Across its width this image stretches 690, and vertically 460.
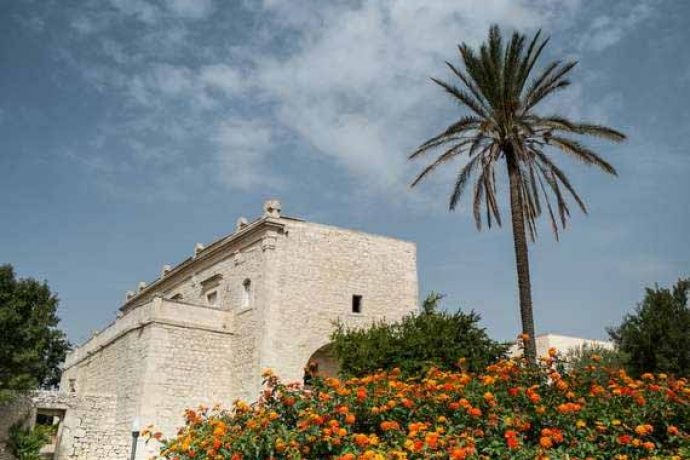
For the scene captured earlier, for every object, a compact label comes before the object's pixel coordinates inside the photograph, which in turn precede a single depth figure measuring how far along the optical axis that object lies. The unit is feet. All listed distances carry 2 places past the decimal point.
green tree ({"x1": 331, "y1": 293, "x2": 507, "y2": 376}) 67.31
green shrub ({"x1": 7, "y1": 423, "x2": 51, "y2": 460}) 70.08
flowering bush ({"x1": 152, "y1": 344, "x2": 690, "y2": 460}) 20.27
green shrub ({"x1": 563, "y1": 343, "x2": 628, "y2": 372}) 88.33
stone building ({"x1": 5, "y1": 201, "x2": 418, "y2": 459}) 74.13
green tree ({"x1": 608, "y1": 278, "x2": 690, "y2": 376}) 77.05
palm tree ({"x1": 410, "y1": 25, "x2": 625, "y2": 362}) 58.23
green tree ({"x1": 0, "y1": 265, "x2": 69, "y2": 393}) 78.33
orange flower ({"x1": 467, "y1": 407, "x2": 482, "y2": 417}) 20.75
